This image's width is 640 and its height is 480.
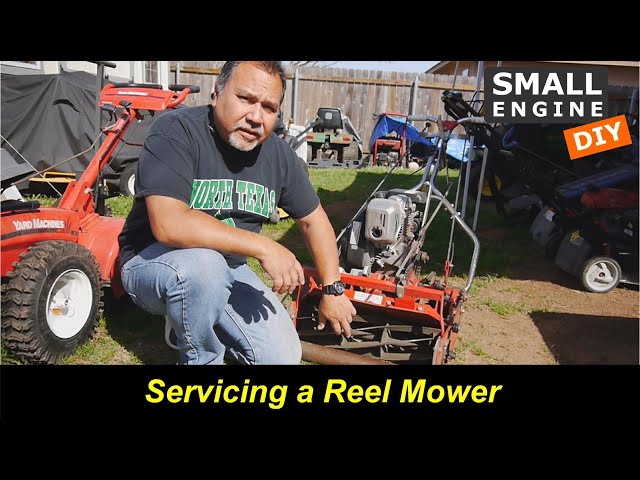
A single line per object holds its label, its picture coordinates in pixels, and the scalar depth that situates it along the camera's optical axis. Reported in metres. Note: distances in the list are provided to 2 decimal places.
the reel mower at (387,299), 3.01
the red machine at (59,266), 2.51
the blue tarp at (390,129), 11.40
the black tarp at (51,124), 6.54
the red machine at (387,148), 11.66
